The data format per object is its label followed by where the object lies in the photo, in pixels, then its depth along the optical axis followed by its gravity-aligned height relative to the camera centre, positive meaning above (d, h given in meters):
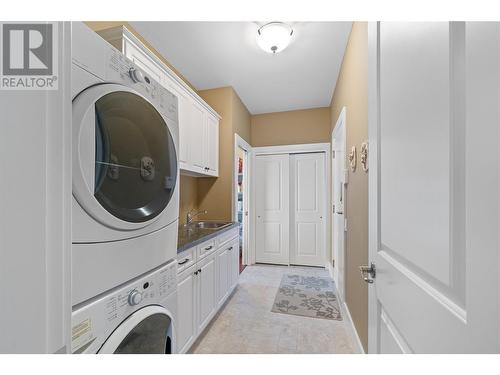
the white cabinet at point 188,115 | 1.39 +0.83
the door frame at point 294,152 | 3.38 +0.27
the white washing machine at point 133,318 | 0.62 -0.47
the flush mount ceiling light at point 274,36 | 1.70 +1.31
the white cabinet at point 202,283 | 1.43 -0.82
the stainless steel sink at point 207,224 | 2.59 -0.46
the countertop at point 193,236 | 1.44 -0.41
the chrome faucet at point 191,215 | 2.57 -0.35
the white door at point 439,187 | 0.34 +0.00
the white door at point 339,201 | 2.26 -0.17
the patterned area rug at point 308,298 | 2.15 -1.31
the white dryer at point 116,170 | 0.62 +0.07
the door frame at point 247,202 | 3.61 -0.25
